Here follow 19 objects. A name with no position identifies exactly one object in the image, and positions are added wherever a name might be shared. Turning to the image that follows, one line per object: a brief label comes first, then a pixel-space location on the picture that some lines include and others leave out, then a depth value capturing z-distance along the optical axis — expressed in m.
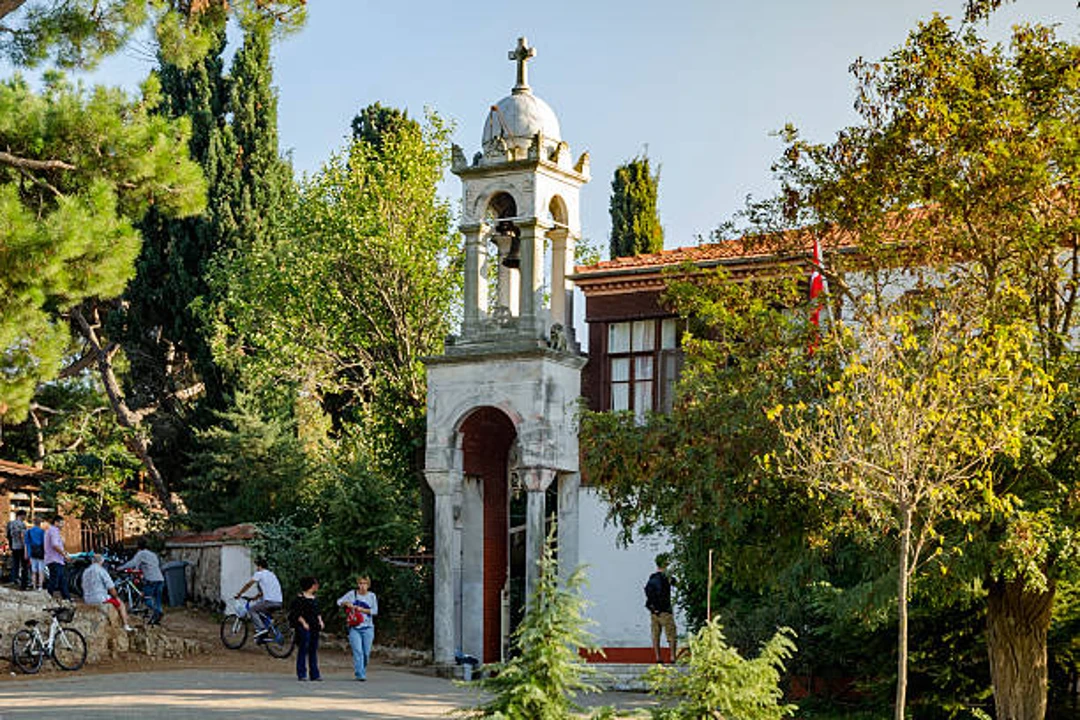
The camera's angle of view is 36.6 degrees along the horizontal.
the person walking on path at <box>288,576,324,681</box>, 22.12
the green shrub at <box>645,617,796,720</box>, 13.02
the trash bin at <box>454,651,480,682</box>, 25.47
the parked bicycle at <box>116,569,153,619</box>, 29.48
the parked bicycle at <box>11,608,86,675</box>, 23.58
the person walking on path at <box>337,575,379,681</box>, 21.98
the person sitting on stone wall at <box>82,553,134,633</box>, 26.06
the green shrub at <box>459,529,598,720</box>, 12.99
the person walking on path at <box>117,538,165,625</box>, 28.67
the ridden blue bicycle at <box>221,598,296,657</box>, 26.97
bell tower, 26.38
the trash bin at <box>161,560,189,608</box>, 32.41
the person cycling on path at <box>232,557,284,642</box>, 26.38
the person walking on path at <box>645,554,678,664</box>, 24.17
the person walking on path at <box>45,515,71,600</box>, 28.83
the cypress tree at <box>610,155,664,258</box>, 39.72
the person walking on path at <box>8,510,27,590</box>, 31.66
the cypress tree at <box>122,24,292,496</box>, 39.38
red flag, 17.14
